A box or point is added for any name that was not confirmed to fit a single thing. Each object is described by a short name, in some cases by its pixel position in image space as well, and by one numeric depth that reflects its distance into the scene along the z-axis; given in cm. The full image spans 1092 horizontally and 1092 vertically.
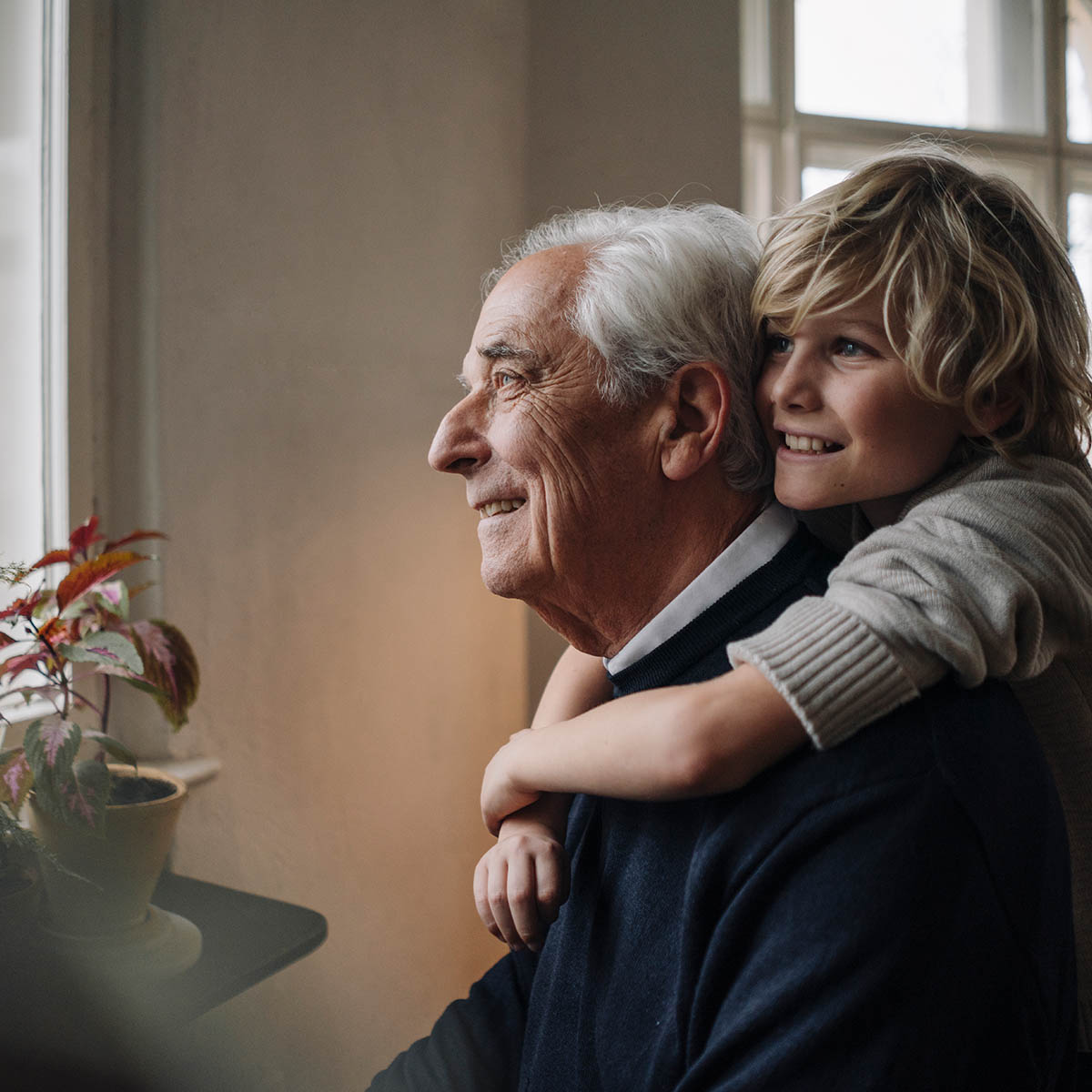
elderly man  78
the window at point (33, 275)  171
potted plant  116
